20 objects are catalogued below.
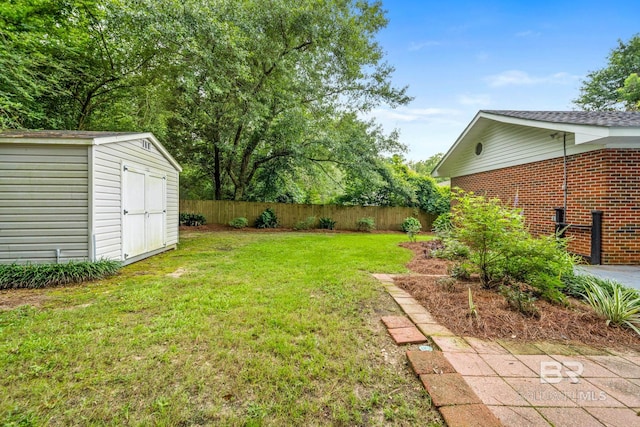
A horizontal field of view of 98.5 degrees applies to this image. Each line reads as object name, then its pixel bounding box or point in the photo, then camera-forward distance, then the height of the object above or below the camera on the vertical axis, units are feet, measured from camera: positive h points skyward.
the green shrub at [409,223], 41.82 -2.30
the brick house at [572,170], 16.26 +2.87
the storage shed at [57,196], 13.99 +0.40
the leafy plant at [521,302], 9.38 -3.25
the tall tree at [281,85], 28.35 +14.85
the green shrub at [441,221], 29.92 -1.48
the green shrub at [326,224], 42.93 -2.68
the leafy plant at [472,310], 9.01 -3.39
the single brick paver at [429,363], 6.24 -3.68
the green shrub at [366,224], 42.37 -2.61
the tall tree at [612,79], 56.18 +27.98
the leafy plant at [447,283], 11.86 -3.32
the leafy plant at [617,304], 8.73 -3.14
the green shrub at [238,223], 39.60 -2.49
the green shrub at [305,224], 41.93 -2.67
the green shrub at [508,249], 10.09 -1.55
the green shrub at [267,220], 41.22 -2.10
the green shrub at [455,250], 13.78 -2.18
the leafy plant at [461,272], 12.92 -3.12
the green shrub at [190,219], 40.19 -2.05
